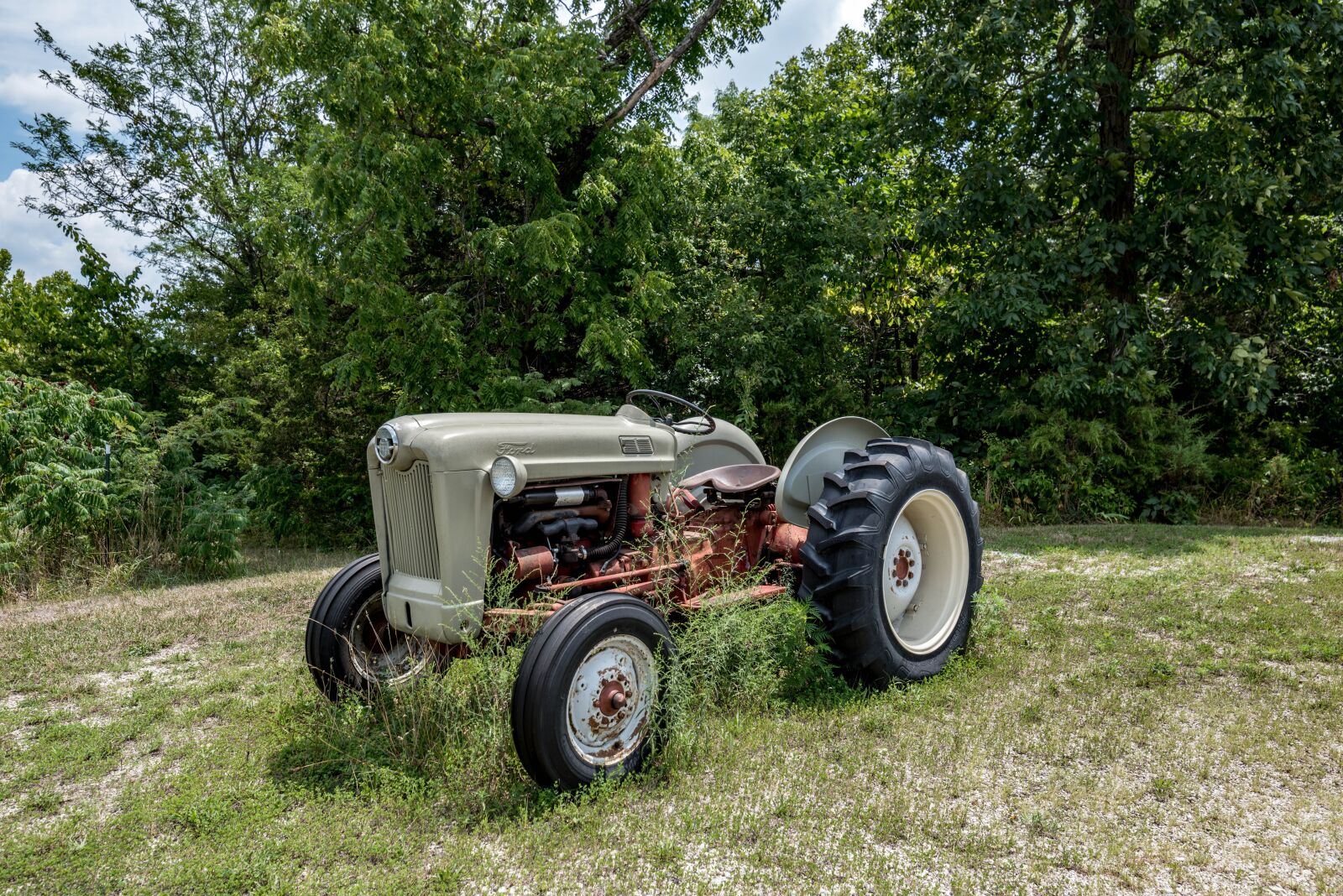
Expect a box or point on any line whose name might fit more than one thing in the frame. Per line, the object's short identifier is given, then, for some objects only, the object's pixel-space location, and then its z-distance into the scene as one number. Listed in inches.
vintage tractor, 127.2
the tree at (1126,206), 376.2
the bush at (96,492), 287.9
